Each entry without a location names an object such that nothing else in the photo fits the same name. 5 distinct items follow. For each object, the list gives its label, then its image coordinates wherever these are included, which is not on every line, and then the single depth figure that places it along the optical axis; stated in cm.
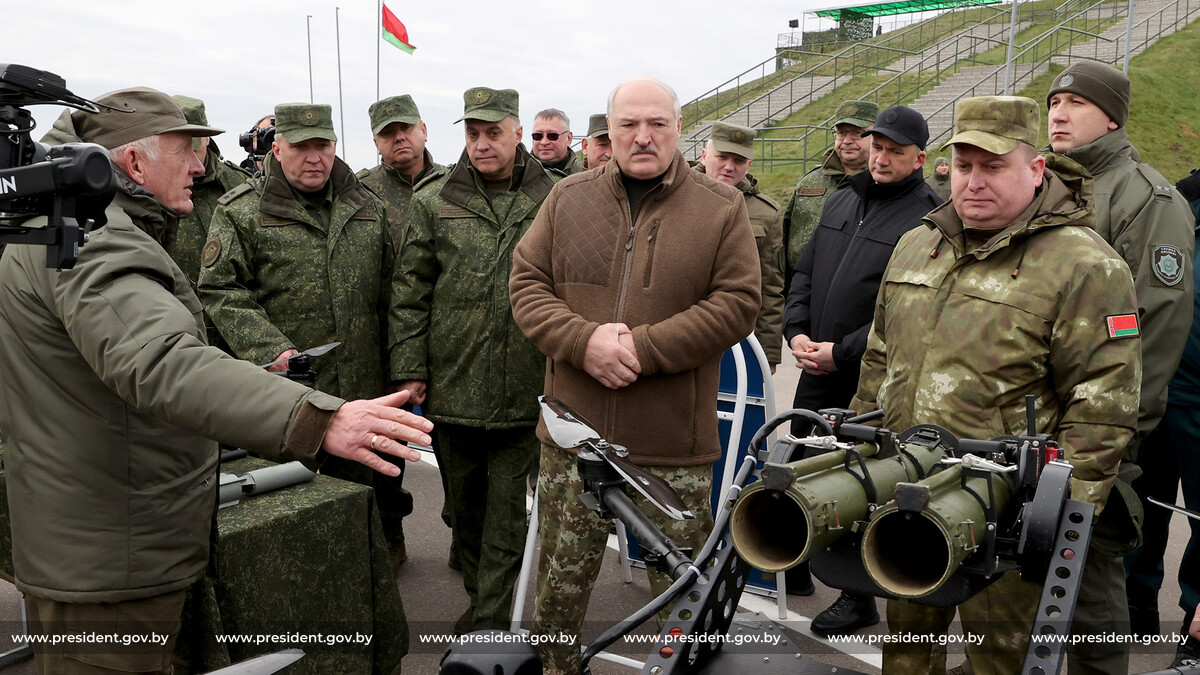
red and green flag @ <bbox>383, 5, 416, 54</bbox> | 1379
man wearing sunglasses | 701
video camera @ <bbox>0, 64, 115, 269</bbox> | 158
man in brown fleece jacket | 323
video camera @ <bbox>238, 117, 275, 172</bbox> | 662
